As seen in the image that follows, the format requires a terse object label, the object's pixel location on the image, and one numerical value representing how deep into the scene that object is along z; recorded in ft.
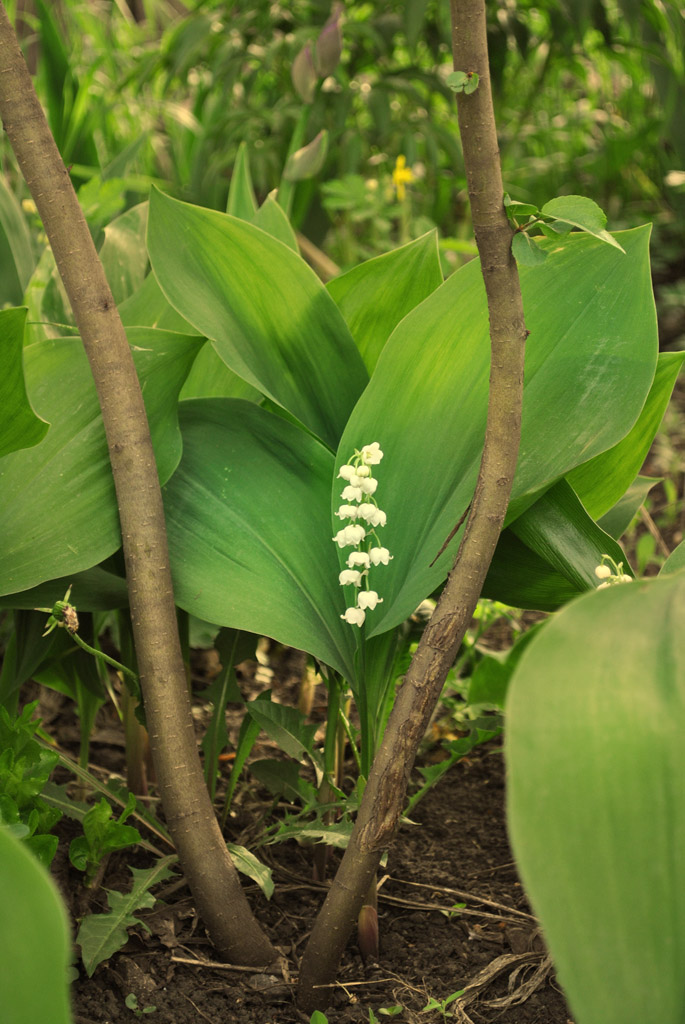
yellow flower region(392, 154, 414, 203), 6.29
